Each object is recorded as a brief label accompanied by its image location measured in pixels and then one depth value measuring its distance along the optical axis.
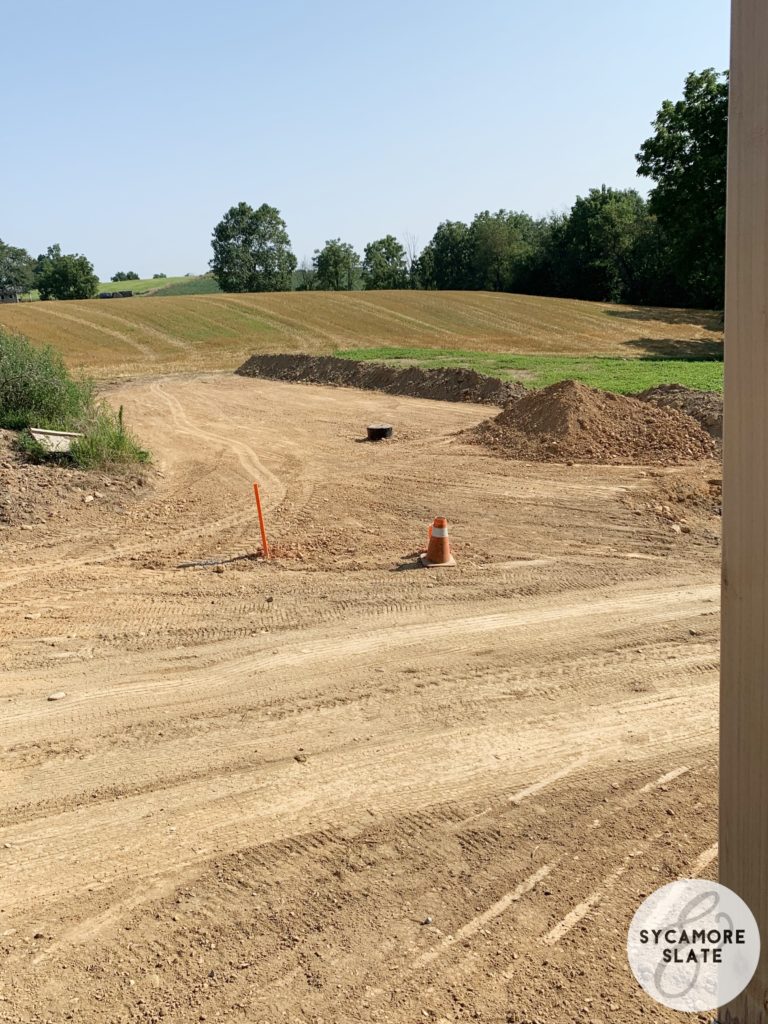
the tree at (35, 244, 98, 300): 100.94
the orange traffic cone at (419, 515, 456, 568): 9.63
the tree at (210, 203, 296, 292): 107.88
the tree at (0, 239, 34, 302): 134.75
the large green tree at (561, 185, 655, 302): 75.00
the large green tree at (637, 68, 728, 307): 41.00
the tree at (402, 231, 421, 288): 93.75
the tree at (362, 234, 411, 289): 98.38
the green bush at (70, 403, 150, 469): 13.55
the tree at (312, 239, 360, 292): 103.75
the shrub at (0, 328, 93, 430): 14.18
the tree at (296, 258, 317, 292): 105.81
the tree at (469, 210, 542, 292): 83.38
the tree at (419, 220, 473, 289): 87.12
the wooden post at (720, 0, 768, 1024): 1.97
